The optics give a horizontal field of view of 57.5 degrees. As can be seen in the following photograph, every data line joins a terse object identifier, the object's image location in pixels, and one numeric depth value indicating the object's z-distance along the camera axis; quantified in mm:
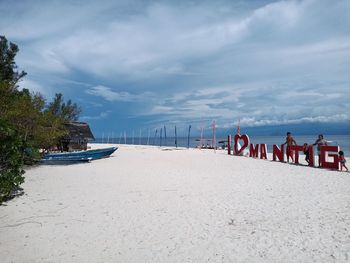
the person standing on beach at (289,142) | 19094
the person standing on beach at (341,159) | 15111
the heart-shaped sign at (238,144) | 24277
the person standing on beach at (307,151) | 17450
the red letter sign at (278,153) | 19797
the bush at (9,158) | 7824
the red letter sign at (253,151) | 23125
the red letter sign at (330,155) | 15398
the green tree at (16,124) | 8133
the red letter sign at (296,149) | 18261
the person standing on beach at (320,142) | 16531
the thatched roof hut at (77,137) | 27422
